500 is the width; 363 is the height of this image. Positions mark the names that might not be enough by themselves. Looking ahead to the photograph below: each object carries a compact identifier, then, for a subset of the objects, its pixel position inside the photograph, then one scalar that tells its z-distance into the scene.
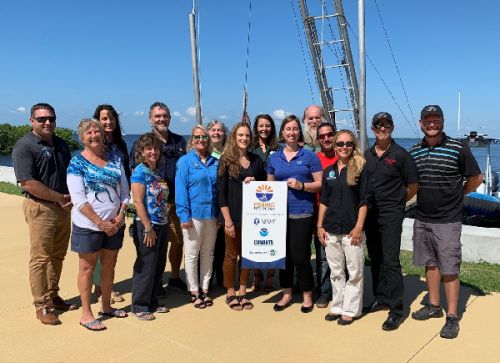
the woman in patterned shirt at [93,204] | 3.83
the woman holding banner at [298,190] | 4.33
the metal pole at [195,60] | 7.95
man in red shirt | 4.54
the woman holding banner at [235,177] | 4.39
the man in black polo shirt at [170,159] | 4.70
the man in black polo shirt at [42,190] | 3.95
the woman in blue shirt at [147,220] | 4.14
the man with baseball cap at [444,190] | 3.97
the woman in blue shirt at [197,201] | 4.40
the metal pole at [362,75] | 6.52
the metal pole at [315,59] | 10.96
